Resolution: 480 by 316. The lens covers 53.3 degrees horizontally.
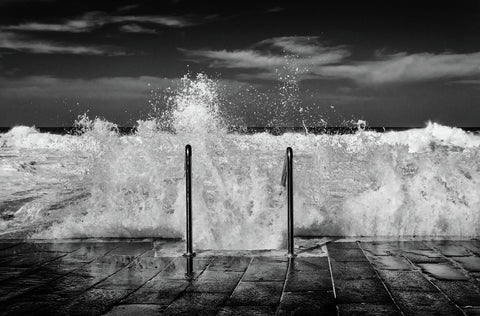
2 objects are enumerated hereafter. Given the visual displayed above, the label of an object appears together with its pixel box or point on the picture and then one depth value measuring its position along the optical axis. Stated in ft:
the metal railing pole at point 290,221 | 17.07
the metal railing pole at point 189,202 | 16.93
